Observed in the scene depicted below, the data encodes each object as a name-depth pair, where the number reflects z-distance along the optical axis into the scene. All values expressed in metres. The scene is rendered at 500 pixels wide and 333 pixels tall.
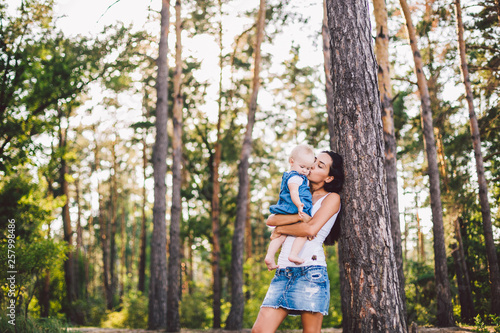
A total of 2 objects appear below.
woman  2.96
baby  3.28
